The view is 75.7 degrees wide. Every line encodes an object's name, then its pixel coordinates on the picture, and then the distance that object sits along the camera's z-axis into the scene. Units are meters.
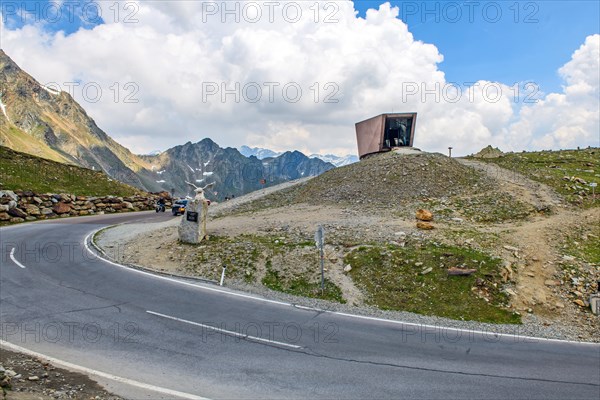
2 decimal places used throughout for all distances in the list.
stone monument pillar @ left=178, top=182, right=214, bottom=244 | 21.31
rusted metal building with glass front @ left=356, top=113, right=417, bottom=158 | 52.25
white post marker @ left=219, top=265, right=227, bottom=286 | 16.68
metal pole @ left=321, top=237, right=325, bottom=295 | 15.73
